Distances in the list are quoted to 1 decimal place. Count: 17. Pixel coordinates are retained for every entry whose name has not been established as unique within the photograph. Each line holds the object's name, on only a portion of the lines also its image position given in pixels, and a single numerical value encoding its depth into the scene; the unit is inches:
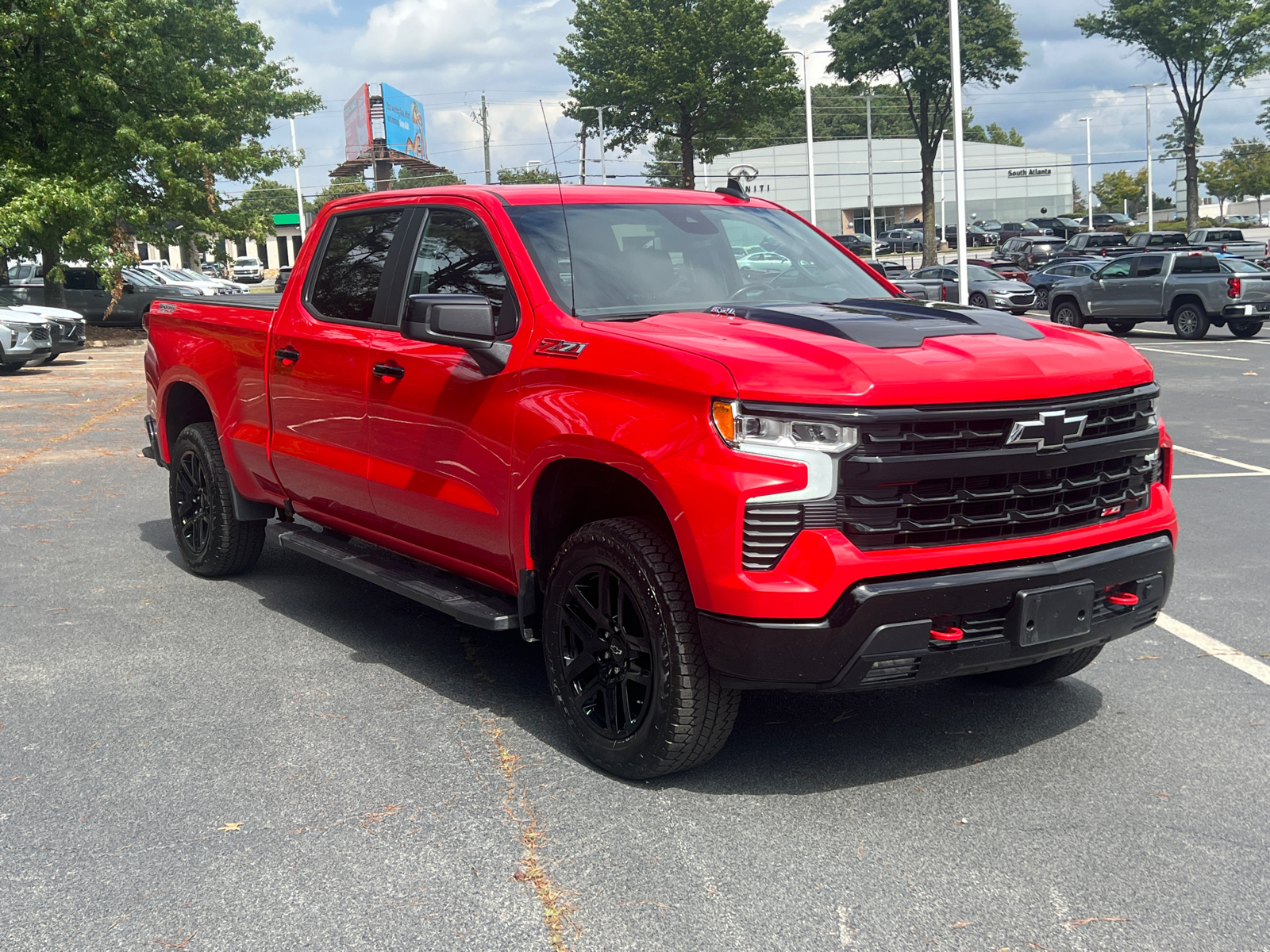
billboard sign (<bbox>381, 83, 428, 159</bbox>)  3061.0
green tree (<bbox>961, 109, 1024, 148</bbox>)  5452.8
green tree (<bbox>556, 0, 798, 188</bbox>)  2322.8
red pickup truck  142.3
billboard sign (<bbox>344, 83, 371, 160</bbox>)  3014.3
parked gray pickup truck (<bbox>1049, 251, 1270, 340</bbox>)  924.0
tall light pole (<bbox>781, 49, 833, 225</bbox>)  1599.4
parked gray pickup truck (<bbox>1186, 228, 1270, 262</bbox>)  1485.1
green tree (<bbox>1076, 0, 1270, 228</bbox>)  1975.9
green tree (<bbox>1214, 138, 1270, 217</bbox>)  3378.4
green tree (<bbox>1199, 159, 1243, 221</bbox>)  3486.7
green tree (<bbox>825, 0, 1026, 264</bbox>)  2102.6
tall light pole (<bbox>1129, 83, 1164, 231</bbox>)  2471.6
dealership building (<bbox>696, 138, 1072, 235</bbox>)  3841.0
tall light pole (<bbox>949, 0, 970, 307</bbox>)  1048.2
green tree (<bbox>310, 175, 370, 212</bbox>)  3592.5
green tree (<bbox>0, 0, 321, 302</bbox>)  1083.9
